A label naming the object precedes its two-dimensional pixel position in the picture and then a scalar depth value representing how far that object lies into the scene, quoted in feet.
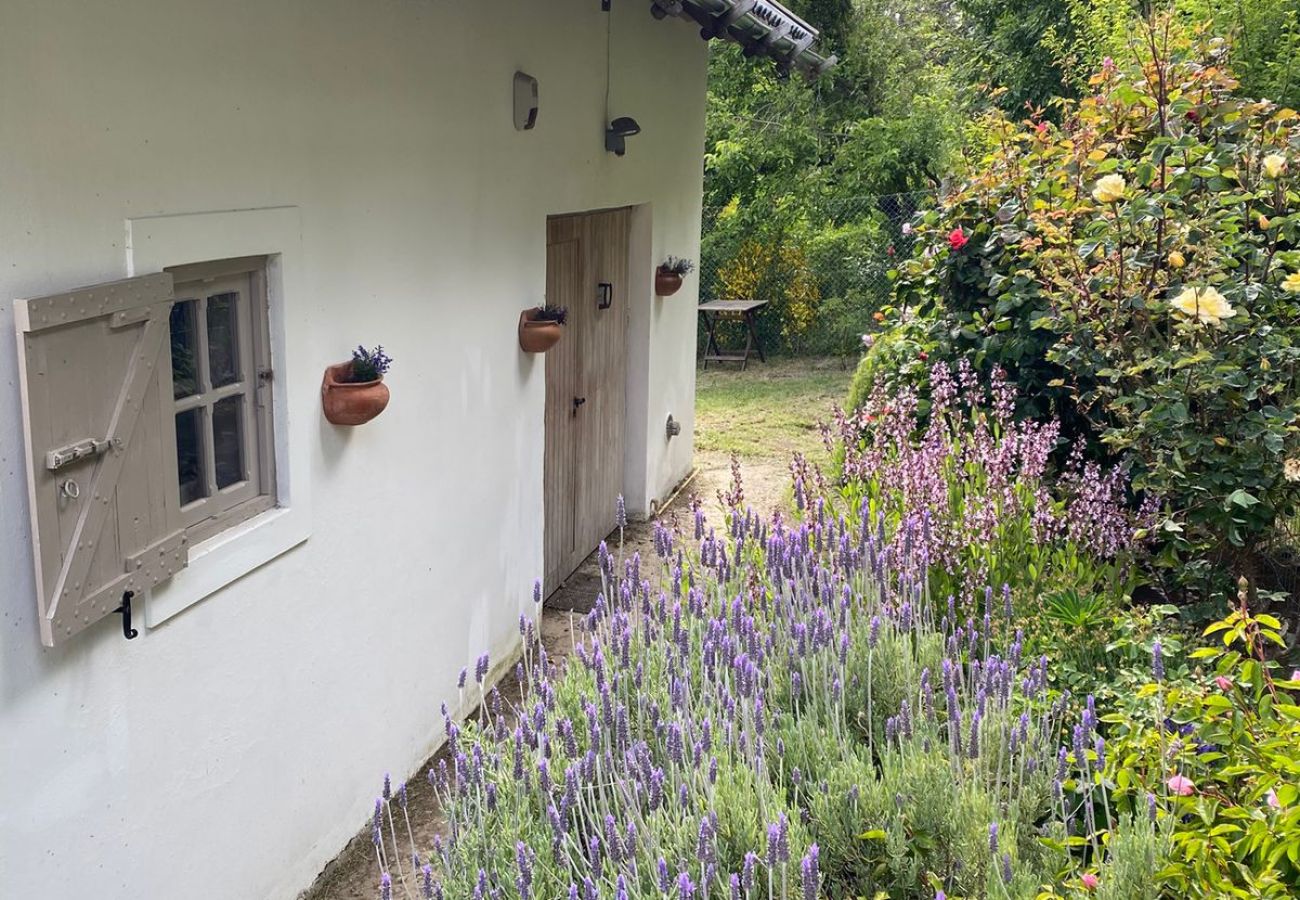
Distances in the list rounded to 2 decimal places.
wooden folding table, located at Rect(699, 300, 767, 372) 47.86
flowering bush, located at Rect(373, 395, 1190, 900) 8.30
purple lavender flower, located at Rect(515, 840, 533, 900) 7.77
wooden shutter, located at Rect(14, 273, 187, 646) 8.72
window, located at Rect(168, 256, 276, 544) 11.02
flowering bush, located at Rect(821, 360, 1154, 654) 12.94
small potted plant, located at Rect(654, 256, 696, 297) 27.58
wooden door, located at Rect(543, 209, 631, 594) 22.26
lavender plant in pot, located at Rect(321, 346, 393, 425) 13.07
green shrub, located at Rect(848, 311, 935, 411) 20.93
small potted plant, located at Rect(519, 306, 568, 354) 19.12
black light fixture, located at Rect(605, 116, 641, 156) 22.34
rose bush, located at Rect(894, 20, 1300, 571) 14.30
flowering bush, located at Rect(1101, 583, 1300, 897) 7.85
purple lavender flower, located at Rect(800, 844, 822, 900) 7.06
